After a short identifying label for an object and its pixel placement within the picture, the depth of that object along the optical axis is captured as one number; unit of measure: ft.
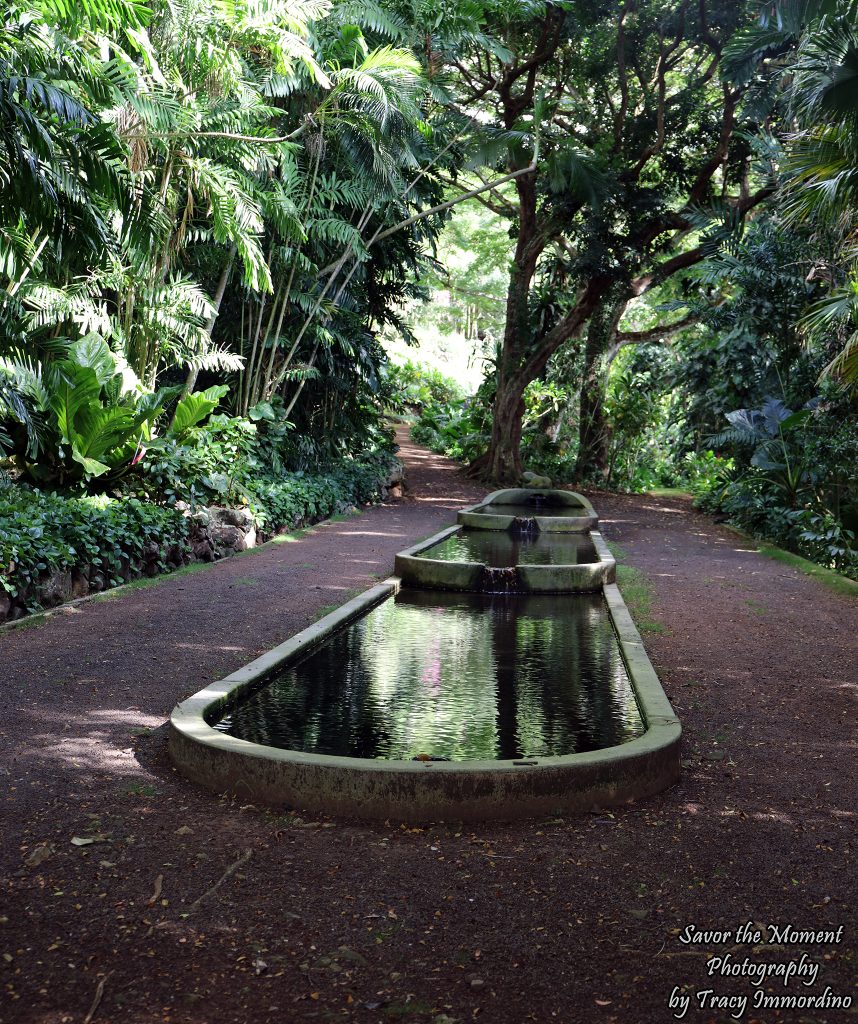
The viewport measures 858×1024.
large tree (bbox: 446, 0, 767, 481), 59.16
